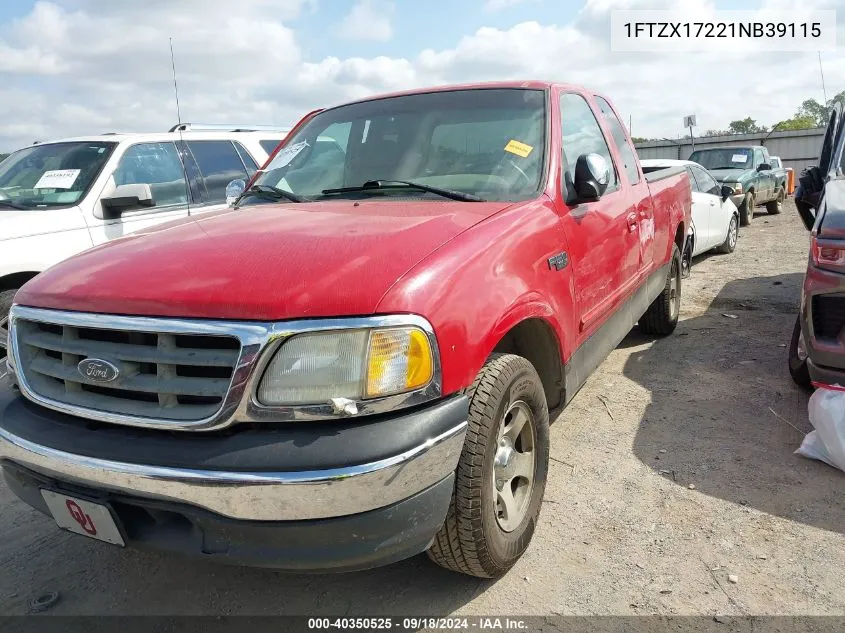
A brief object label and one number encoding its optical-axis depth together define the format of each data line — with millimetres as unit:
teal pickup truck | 12945
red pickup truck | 1867
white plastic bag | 3164
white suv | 4848
